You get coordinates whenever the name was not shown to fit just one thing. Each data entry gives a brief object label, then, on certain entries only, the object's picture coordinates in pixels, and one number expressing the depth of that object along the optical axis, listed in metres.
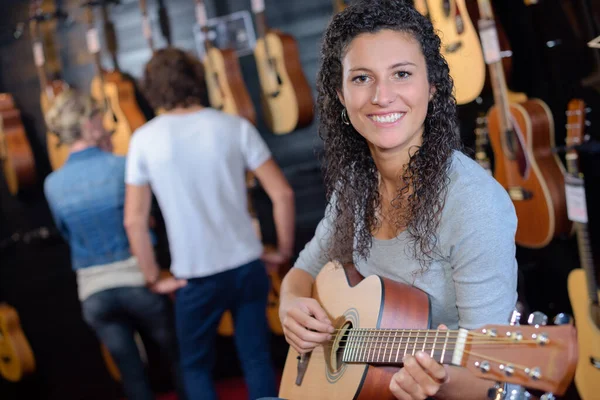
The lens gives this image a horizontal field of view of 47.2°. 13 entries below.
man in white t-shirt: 2.88
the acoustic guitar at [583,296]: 2.61
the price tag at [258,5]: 4.00
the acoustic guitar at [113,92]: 4.12
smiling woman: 1.36
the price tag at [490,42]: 2.63
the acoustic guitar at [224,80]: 4.00
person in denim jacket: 3.16
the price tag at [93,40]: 4.29
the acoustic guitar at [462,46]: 2.75
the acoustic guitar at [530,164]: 2.76
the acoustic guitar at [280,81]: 3.86
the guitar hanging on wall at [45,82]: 4.37
